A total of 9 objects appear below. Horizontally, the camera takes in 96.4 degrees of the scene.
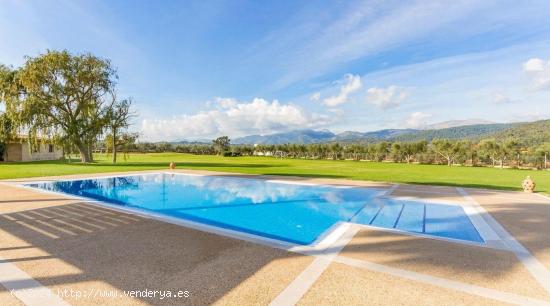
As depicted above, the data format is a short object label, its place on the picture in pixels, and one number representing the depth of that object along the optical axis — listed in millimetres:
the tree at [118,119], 22203
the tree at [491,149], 31422
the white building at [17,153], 24822
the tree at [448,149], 33531
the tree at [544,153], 29109
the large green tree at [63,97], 19203
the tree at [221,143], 56631
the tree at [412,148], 37625
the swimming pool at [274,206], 5742
